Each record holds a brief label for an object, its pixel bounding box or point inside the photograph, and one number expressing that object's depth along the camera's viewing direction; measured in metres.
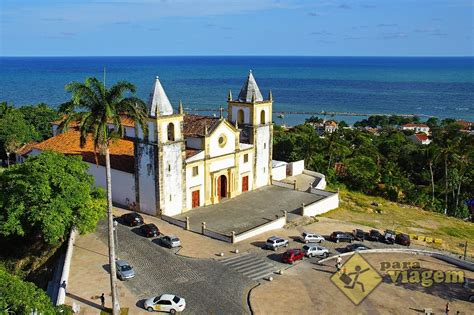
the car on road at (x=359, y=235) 40.22
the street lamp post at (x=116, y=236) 35.25
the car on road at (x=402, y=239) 40.07
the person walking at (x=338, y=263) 33.97
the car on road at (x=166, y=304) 26.95
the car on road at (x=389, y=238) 40.16
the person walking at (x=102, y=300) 27.50
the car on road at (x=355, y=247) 37.41
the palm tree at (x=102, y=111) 25.34
